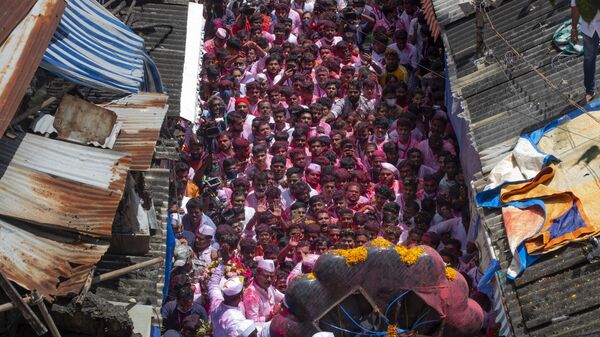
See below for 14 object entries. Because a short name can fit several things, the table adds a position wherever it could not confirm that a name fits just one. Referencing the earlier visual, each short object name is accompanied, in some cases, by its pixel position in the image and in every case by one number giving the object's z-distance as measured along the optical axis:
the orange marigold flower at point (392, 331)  11.09
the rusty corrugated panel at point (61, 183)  10.05
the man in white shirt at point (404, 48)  17.12
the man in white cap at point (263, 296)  12.91
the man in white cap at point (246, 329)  12.41
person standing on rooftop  11.96
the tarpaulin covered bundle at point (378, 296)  11.03
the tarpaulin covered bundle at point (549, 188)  11.08
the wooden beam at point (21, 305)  9.22
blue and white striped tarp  11.54
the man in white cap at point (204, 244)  14.00
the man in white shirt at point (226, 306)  12.68
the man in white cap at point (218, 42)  17.31
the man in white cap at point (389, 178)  14.79
